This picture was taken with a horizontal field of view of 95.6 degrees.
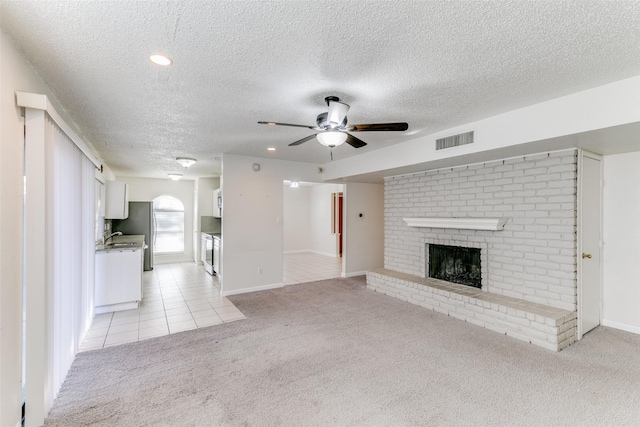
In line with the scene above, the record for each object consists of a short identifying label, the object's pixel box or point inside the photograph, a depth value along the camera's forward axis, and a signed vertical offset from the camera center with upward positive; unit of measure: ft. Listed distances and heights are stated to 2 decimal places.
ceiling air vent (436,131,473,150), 11.40 +2.96
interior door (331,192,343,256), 30.45 -0.57
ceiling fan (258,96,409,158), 8.51 +2.61
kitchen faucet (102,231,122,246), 16.38 -1.60
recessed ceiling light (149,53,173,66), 6.52 +3.51
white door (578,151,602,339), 10.91 -1.08
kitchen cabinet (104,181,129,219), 17.47 +0.75
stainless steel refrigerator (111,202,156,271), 23.16 -0.94
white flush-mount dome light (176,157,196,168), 17.34 +3.12
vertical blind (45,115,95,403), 7.11 -1.15
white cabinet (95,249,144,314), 13.48 -3.21
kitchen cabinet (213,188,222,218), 22.02 +0.71
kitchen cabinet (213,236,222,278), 19.94 -3.03
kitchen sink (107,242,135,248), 14.44 -1.68
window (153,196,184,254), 26.89 -1.17
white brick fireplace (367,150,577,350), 10.77 -1.24
